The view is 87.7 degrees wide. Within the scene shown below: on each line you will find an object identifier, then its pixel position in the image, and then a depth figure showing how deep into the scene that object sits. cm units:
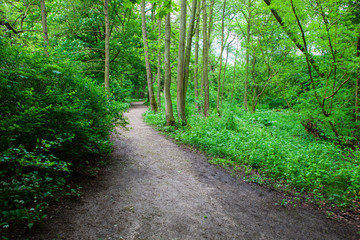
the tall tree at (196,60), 1480
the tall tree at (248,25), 1411
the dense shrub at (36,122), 232
